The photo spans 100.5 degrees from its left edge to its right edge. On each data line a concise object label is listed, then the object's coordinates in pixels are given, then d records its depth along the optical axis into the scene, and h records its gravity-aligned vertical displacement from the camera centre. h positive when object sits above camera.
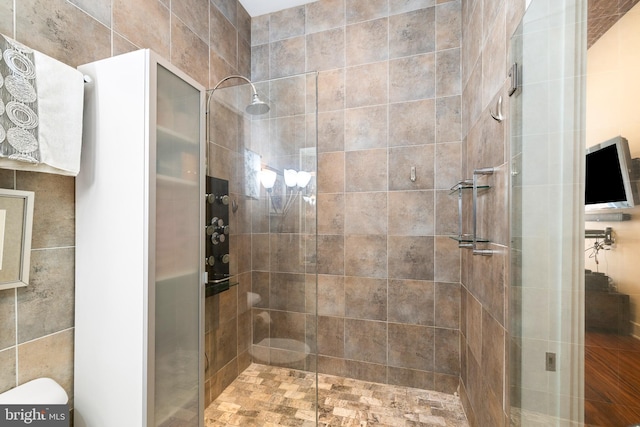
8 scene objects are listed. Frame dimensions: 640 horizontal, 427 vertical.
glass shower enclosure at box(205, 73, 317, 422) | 1.50 -0.04
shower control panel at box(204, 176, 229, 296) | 1.44 -0.12
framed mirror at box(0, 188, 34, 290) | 0.88 -0.08
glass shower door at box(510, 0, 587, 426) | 0.71 +0.00
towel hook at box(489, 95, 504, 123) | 1.20 +0.47
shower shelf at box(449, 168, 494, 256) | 1.38 -0.03
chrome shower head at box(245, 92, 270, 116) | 1.52 +0.62
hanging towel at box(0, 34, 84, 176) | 0.83 +0.35
